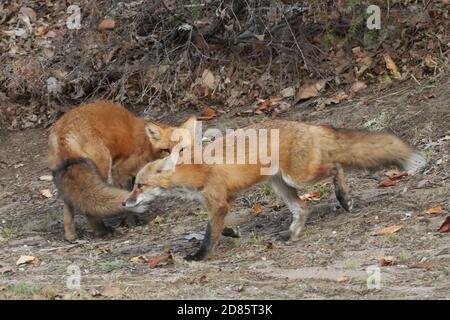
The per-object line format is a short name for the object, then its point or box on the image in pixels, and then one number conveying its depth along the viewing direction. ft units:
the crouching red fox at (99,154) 51.66
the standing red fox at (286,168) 47.01
